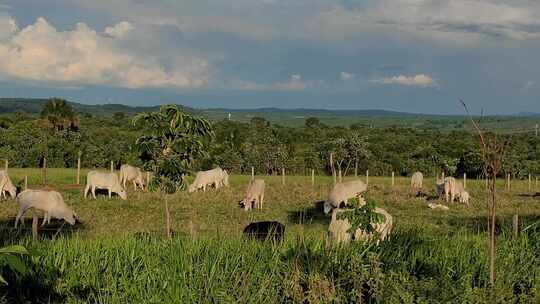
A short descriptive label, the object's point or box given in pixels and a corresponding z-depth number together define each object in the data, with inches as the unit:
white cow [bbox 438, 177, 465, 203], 1213.4
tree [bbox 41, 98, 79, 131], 2837.1
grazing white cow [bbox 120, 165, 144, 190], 1433.3
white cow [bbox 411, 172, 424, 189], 1610.6
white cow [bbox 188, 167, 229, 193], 1396.4
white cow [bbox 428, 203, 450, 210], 1080.4
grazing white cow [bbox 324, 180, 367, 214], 1055.0
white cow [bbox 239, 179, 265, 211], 1053.8
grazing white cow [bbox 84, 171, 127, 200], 1182.3
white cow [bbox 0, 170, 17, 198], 1098.5
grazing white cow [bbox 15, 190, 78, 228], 812.6
